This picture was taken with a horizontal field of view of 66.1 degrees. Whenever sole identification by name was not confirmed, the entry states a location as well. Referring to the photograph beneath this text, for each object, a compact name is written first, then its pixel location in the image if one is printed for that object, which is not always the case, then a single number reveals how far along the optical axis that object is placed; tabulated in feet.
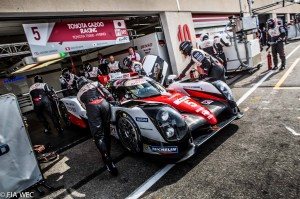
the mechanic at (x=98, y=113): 12.01
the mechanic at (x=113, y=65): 35.32
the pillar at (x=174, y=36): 33.55
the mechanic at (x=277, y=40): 28.35
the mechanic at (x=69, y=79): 24.18
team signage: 23.89
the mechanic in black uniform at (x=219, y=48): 30.90
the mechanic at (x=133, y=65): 29.54
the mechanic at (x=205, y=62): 18.89
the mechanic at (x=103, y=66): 36.94
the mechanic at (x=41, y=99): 21.21
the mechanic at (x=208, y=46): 31.01
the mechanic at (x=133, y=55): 34.70
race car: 10.60
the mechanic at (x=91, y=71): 33.66
